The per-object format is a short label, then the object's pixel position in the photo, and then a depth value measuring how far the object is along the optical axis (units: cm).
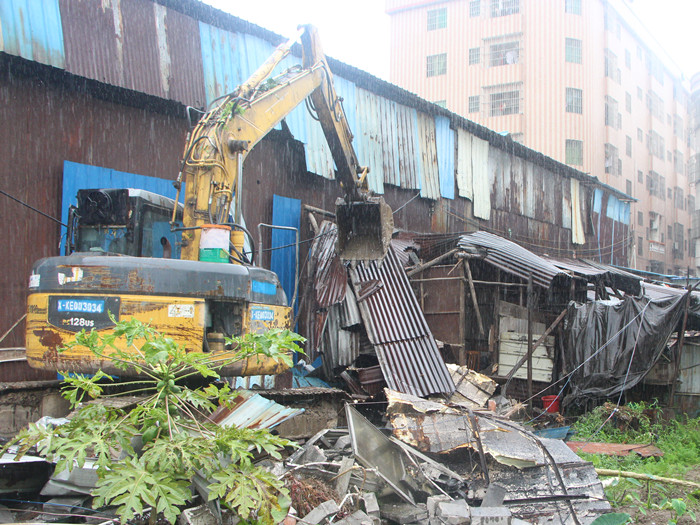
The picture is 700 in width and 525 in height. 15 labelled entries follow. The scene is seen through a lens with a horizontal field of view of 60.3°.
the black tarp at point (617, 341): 1105
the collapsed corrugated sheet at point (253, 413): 575
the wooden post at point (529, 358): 1065
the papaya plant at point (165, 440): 355
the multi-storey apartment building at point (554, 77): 3378
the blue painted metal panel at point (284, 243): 1267
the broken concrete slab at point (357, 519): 490
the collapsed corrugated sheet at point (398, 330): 996
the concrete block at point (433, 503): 538
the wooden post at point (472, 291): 1157
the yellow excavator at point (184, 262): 591
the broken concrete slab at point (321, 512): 481
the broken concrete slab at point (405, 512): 544
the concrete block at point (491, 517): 516
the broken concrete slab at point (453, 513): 515
